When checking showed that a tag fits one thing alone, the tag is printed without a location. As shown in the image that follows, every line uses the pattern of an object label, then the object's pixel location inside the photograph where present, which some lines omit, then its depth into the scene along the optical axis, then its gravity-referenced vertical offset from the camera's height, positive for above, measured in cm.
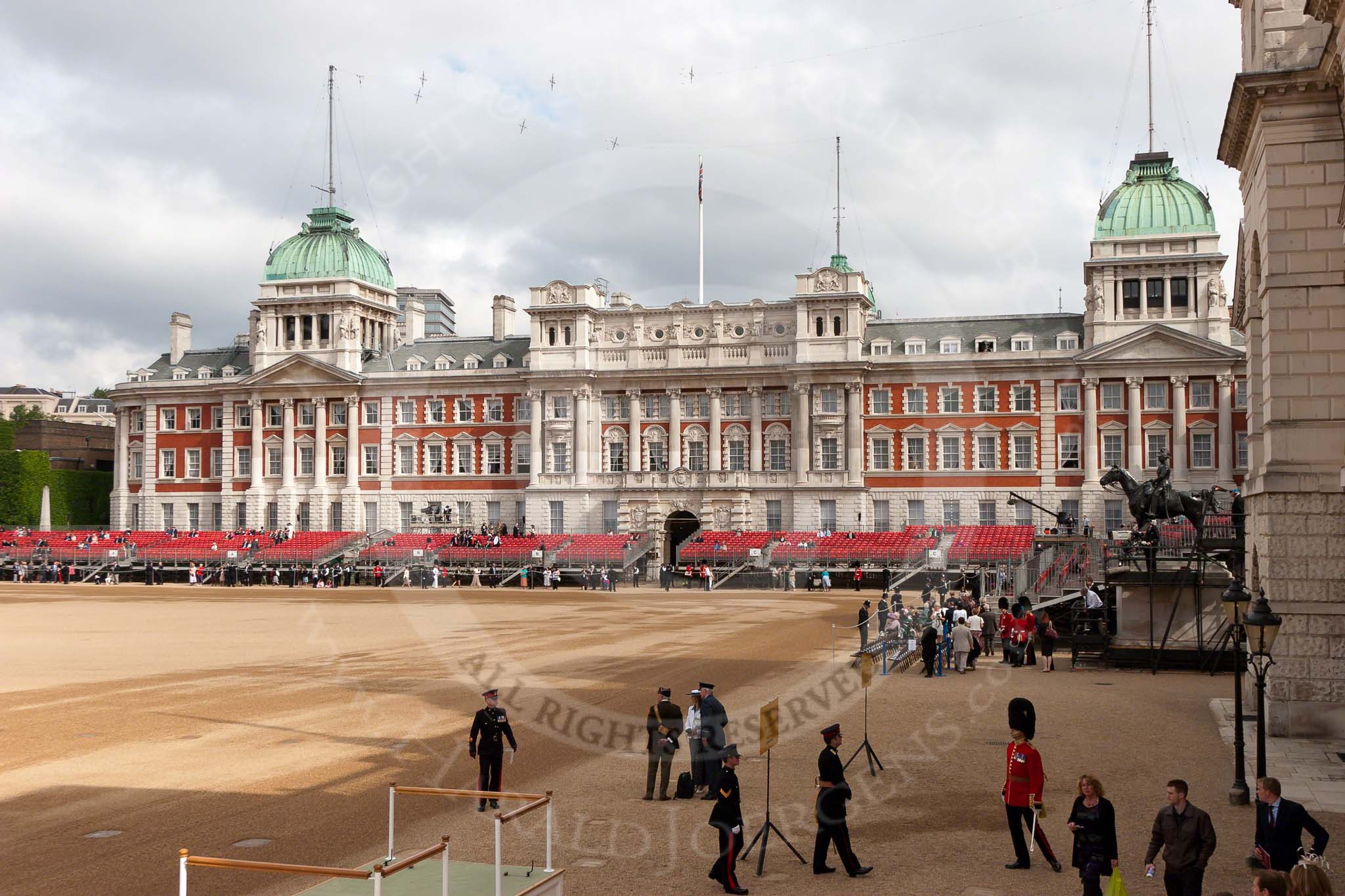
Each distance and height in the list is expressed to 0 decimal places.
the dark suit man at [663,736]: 1661 -335
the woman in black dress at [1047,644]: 2997 -373
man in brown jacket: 1133 -335
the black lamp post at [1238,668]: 1664 -261
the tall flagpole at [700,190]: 5547 +1472
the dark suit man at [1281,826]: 1122 -316
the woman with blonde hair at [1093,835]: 1183 -341
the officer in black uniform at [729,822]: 1290 -365
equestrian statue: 3030 -14
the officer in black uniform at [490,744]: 1608 -330
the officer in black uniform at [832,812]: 1342 -360
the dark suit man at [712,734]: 1709 -339
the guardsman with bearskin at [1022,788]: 1366 -341
